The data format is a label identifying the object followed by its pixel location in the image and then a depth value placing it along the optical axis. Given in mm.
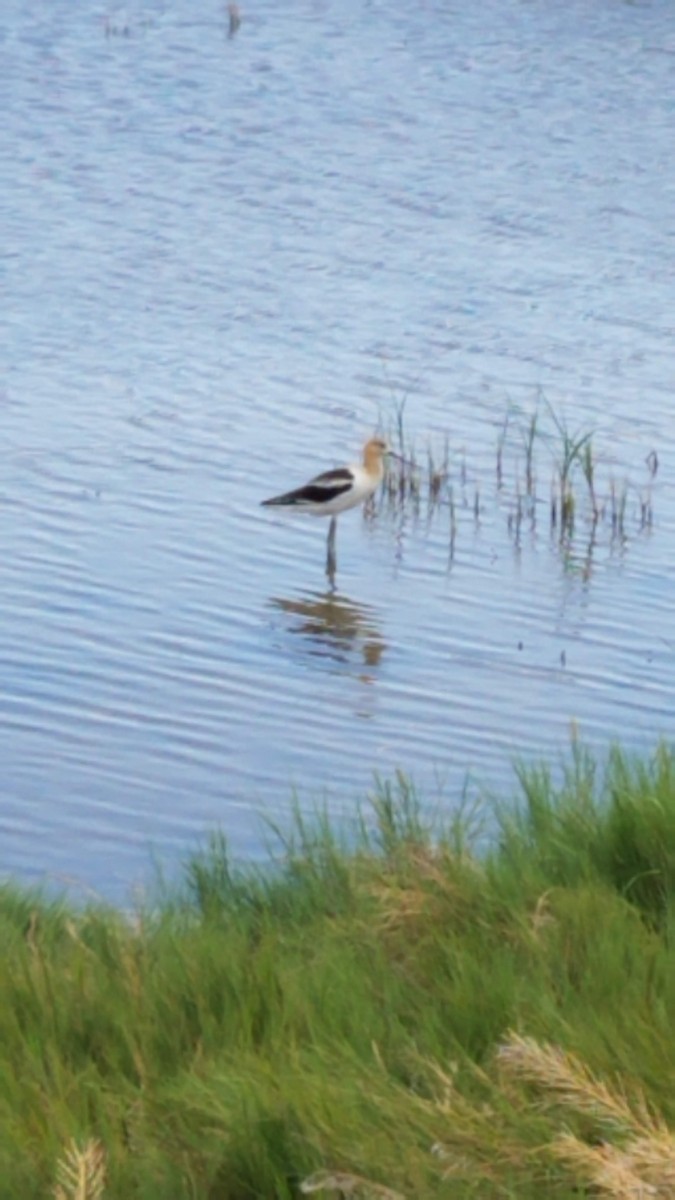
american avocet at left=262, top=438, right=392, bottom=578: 21703
